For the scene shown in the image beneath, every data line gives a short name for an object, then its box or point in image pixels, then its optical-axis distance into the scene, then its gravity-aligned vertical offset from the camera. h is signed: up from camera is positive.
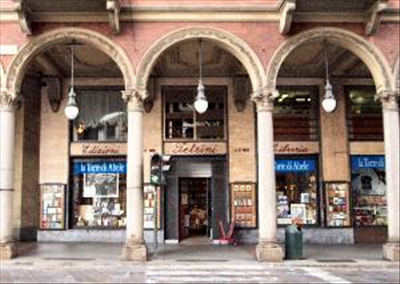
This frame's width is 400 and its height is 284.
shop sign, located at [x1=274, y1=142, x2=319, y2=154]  22.06 +2.31
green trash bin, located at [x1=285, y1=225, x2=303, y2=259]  16.58 -1.11
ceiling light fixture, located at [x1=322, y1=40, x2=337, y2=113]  16.52 +3.11
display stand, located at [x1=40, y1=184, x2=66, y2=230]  21.61 +0.04
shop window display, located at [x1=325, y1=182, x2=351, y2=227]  21.64 +0.08
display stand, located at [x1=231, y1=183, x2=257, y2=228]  21.53 +0.10
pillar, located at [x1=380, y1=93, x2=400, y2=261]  16.73 +1.29
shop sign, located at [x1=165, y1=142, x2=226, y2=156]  21.94 +2.28
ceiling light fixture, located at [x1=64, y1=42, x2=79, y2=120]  16.34 +2.92
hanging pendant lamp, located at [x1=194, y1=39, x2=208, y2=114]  16.17 +3.07
